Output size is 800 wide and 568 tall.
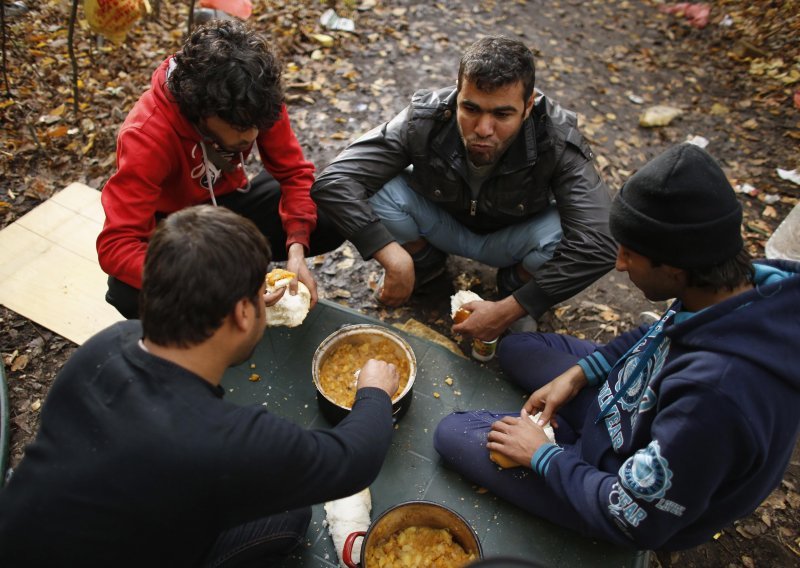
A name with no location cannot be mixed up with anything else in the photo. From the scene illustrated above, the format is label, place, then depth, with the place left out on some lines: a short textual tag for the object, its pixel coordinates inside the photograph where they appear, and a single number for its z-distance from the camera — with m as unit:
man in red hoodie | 2.41
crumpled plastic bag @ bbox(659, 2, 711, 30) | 6.21
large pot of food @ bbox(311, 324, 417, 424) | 2.59
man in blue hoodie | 1.67
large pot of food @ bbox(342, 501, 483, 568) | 2.19
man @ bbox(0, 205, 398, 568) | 1.44
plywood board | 3.35
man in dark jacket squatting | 2.82
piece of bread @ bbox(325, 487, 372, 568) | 2.34
